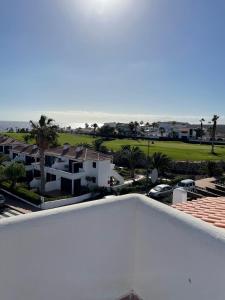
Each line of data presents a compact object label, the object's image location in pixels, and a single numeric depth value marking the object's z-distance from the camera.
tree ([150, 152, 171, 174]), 28.70
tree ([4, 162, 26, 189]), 22.62
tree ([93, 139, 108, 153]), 38.08
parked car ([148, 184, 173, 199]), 22.74
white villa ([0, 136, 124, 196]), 24.39
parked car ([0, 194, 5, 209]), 19.89
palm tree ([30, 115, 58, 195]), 22.37
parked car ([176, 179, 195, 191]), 23.81
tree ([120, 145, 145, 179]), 28.93
